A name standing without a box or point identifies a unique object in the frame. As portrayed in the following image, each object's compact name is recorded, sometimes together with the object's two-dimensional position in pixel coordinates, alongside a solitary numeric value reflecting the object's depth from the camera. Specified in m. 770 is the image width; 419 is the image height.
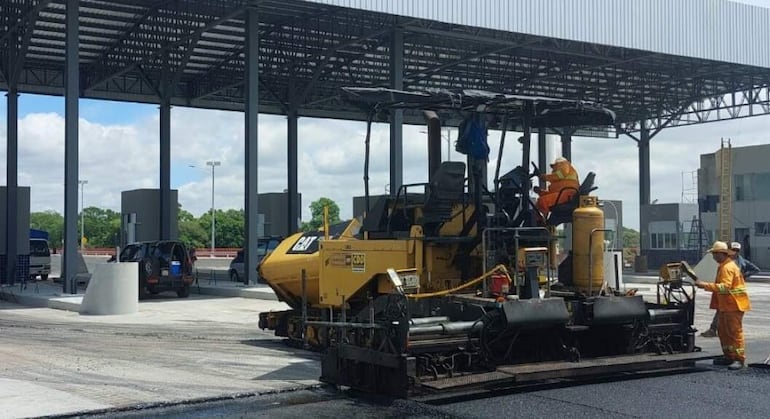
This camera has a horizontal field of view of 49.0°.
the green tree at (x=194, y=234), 102.50
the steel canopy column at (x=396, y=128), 25.03
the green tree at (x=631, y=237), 72.48
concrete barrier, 18.95
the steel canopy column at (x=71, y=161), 21.23
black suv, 23.81
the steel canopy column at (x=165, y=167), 34.09
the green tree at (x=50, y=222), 124.20
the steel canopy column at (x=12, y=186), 30.19
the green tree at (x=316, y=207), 91.75
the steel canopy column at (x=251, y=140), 24.23
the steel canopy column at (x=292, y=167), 37.12
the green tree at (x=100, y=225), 109.07
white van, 33.28
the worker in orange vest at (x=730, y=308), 10.28
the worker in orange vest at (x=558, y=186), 9.95
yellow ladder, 41.38
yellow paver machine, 8.54
